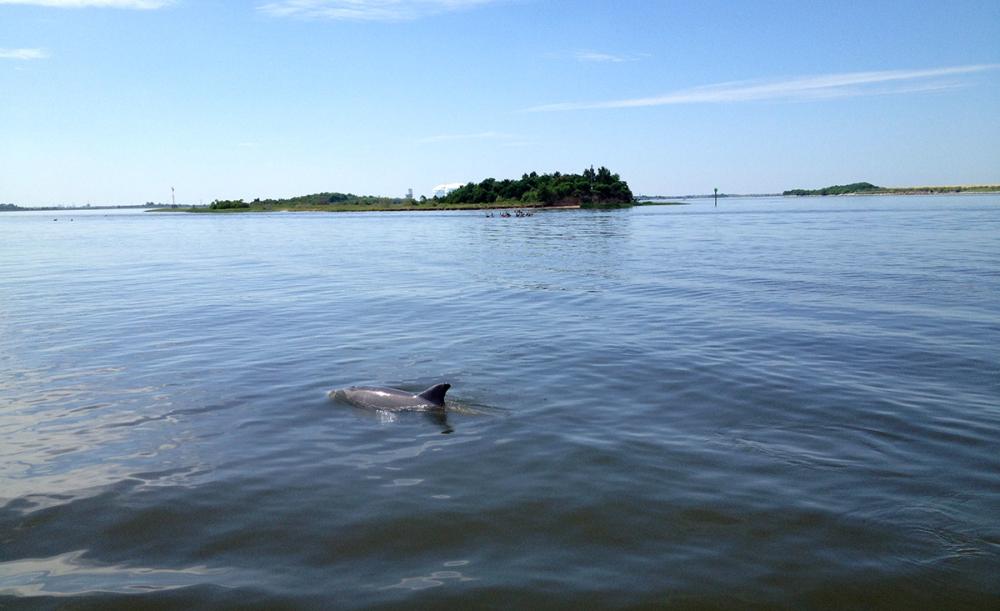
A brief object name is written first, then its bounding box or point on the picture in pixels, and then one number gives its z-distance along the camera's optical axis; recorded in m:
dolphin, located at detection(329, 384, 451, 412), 12.44
